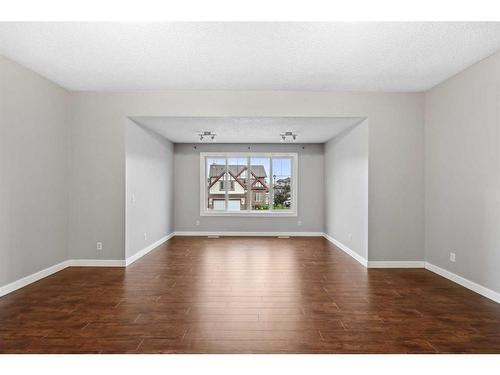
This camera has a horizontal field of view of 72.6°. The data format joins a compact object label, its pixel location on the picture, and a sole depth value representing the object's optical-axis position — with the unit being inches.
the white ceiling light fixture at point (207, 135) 268.0
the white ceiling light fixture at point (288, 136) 272.7
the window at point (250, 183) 348.5
